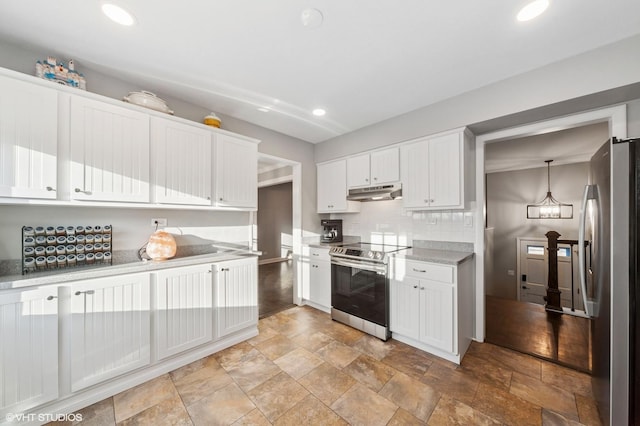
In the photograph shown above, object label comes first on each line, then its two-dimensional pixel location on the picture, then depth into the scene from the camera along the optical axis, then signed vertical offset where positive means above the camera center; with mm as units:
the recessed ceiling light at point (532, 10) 1387 +1256
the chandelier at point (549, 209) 4740 +100
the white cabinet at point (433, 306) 2146 -921
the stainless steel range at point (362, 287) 2592 -879
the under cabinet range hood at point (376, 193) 2891 +278
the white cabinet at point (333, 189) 3516 +393
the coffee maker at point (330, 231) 3707 -280
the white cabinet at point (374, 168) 2949 +618
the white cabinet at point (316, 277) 3248 -926
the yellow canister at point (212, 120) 2502 +1011
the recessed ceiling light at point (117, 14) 1429 +1273
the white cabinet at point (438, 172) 2418 +468
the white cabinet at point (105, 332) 1452 -903
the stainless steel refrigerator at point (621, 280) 1230 -365
